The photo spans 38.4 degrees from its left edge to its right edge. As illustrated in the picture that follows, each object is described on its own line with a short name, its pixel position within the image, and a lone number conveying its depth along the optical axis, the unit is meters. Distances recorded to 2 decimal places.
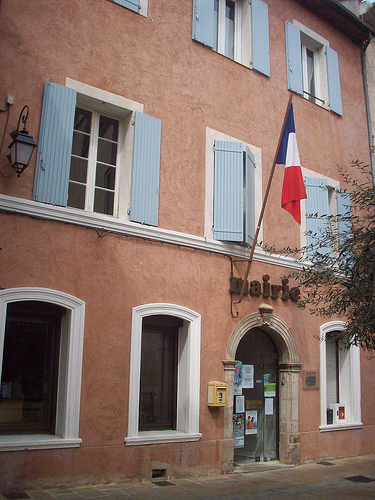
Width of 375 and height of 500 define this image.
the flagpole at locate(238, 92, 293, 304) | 8.80
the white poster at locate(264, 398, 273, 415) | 9.80
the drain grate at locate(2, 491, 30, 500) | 6.12
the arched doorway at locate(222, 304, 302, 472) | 9.07
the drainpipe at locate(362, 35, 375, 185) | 12.77
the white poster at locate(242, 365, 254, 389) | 9.52
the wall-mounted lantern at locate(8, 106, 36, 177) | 6.65
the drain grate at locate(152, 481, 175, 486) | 7.41
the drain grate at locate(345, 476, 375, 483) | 8.61
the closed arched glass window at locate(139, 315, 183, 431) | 8.12
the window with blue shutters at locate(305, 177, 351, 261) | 10.86
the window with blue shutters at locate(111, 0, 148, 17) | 8.47
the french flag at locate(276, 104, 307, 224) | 8.65
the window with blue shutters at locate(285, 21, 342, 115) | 11.82
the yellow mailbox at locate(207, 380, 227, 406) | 8.35
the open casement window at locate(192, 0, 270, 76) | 10.12
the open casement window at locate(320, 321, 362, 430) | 10.79
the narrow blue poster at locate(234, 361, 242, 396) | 9.34
